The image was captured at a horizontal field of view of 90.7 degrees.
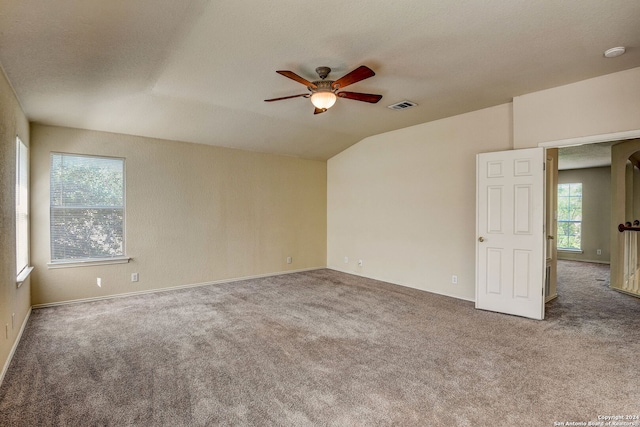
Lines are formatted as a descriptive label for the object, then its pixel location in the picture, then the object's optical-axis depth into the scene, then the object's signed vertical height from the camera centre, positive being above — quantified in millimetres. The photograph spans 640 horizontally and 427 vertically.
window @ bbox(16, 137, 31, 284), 3369 -11
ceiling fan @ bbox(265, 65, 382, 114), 2758 +1165
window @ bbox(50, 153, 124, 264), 4281 +31
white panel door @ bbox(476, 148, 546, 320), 3725 -272
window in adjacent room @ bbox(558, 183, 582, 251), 8362 -146
